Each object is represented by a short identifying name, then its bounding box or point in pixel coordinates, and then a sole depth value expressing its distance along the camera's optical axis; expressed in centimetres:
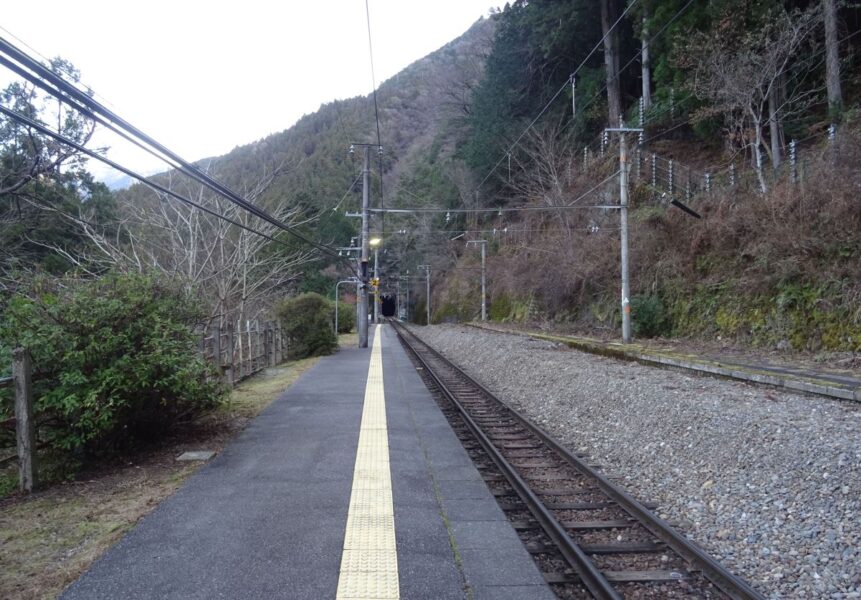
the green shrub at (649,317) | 1862
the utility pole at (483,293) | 3931
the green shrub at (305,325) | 2119
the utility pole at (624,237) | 1698
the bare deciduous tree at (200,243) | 1662
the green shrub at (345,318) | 4506
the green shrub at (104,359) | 591
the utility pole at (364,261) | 2445
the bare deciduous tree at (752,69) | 1706
